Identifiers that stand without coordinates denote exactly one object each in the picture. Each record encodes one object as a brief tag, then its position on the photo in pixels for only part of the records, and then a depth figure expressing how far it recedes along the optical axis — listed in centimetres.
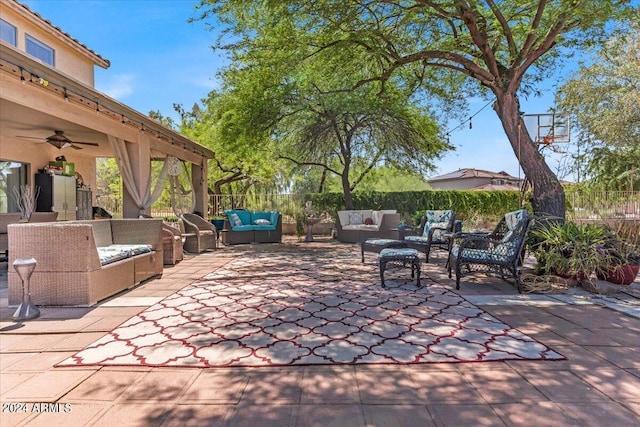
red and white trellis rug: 255
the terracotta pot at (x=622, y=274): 443
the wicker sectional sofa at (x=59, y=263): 367
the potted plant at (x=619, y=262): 444
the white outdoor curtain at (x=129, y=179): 668
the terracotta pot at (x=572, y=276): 450
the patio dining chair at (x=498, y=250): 437
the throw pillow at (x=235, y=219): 965
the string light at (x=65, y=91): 415
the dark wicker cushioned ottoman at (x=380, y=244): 536
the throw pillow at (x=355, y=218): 1045
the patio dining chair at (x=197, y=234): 806
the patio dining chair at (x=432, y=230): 631
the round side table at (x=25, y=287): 338
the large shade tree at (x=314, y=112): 719
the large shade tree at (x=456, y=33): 548
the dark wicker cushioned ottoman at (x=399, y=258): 464
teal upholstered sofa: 963
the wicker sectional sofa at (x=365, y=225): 928
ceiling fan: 698
